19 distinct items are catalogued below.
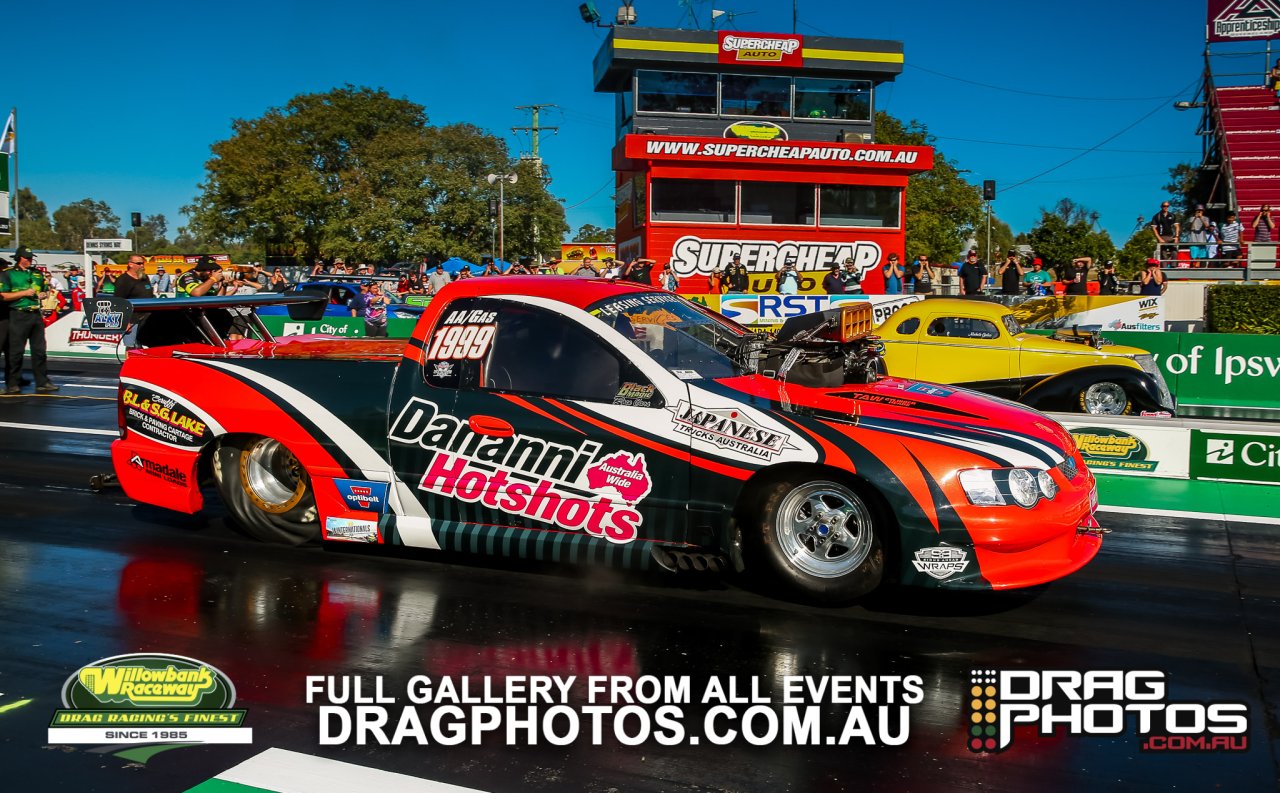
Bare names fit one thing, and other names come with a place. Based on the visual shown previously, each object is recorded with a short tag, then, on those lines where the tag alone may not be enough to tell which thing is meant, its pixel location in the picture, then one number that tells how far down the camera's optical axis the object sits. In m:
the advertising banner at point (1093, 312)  16.80
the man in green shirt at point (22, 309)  13.80
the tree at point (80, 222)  151.00
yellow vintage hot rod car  12.73
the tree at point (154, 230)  184.75
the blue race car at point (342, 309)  20.48
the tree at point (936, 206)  58.03
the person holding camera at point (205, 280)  12.39
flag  31.29
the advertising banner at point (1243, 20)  35.72
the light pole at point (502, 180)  38.25
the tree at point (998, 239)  81.13
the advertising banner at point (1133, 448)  9.35
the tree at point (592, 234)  87.49
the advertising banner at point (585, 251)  49.91
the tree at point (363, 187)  49.84
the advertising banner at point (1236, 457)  9.04
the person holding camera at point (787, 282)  22.11
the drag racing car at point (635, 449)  5.12
